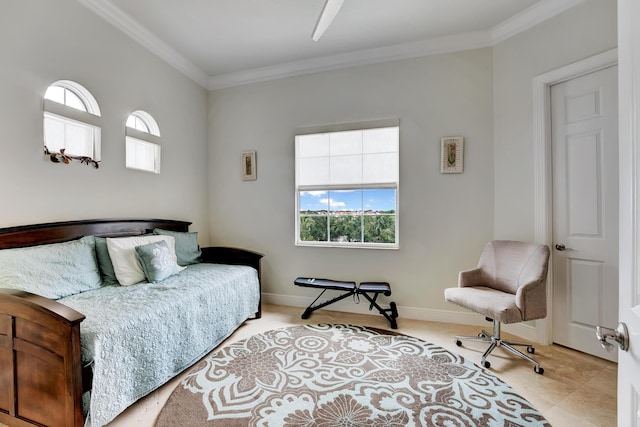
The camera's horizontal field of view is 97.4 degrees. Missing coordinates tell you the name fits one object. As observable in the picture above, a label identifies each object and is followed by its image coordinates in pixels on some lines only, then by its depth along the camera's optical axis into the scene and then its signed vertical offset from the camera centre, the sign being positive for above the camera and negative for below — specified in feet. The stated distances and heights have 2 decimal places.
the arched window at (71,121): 7.17 +2.56
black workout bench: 9.34 -2.55
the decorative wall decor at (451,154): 9.50 +2.03
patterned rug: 5.20 -3.75
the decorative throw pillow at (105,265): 7.34 -1.30
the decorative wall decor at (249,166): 11.76 +2.05
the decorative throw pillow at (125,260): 7.36 -1.20
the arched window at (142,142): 9.39 +2.54
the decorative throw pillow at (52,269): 5.61 -1.15
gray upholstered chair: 6.79 -2.07
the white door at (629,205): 2.25 +0.06
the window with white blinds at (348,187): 10.53 +1.04
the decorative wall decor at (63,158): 7.03 +1.53
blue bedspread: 4.75 -2.39
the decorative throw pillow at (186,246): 9.62 -1.11
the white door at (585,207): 7.09 +0.14
